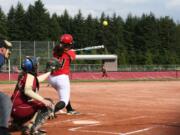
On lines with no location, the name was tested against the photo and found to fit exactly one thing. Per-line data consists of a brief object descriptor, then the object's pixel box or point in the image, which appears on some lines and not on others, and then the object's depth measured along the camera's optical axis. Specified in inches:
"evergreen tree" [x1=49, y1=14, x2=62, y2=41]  3850.4
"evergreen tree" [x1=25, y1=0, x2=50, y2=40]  3681.1
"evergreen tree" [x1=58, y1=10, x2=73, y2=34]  4212.6
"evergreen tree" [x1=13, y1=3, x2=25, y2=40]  3681.1
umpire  258.1
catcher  340.2
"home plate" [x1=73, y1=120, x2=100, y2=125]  422.6
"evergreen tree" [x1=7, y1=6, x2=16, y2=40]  3681.1
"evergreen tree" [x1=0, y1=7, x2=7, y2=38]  3585.1
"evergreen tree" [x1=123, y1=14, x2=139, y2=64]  4035.4
